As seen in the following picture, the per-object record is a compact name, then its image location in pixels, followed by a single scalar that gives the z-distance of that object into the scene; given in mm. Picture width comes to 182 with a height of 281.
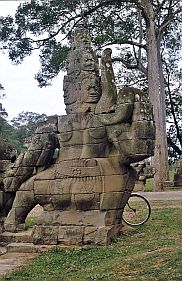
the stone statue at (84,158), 7695
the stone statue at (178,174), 20453
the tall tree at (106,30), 20406
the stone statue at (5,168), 8922
